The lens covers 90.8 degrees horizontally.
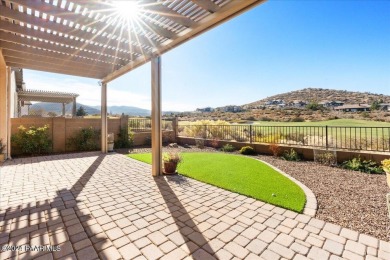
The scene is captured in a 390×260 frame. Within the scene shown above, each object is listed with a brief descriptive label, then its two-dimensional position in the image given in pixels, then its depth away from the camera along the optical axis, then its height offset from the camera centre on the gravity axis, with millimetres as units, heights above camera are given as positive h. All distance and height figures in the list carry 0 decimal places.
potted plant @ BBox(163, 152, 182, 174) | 5078 -915
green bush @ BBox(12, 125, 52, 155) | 7625 -403
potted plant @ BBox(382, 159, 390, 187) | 2400 -513
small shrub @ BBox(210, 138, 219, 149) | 9766 -771
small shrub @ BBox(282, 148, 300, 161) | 6734 -994
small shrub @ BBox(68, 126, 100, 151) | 8925 -512
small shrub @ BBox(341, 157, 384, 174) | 5145 -1103
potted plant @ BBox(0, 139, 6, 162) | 6606 -727
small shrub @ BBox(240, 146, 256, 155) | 8016 -938
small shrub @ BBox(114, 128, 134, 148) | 10084 -589
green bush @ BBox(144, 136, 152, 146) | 11188 -724
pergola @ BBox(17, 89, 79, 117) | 13727 +2596
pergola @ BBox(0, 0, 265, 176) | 3186 +2092
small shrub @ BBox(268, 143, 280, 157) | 7305 -828
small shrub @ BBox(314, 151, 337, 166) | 5961 -982
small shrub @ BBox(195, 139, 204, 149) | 9791 -788
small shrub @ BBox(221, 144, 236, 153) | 8789 -927
